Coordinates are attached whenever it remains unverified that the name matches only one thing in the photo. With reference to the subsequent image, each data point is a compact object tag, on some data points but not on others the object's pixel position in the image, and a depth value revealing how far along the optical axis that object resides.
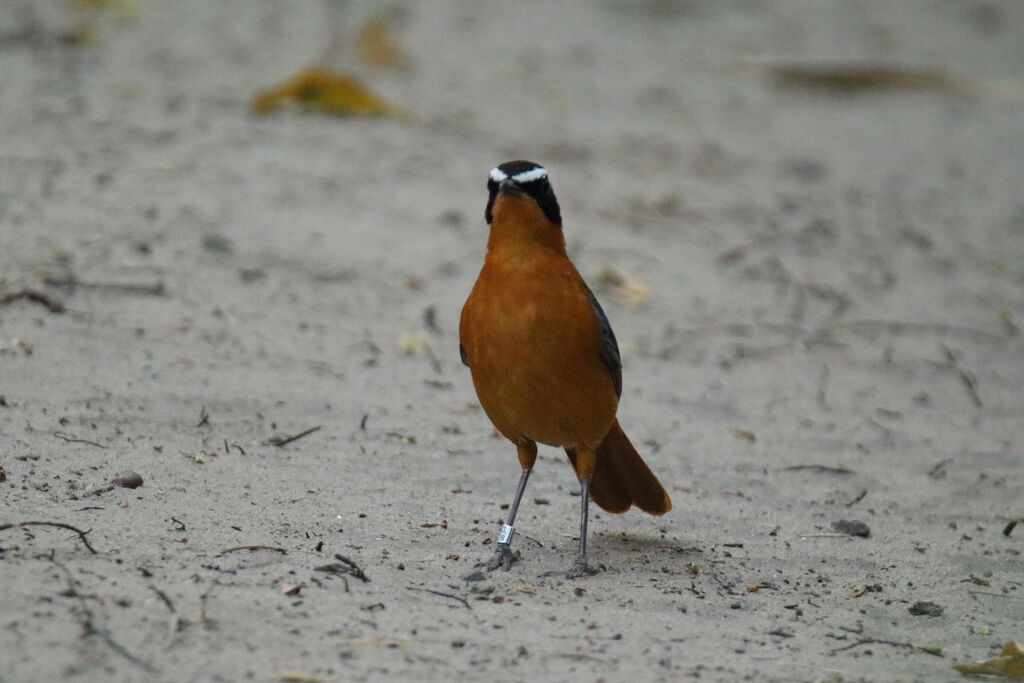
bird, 8.62
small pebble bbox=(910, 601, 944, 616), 8.61
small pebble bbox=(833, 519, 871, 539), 10.12
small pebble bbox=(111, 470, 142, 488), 8.87
